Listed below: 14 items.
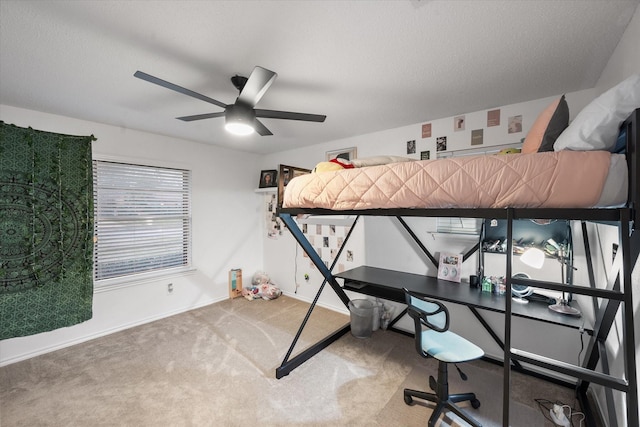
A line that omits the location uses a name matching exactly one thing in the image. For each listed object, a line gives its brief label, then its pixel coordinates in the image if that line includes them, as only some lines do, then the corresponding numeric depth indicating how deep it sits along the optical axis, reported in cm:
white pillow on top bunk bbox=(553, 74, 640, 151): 91
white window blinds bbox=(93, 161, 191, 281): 285
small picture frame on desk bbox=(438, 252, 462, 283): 241
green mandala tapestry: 224
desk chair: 157
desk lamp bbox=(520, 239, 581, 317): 174
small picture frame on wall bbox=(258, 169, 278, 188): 411
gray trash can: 270
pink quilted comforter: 102
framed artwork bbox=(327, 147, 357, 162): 330
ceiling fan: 149
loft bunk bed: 95
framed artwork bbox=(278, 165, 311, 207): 218
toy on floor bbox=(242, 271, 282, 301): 388
